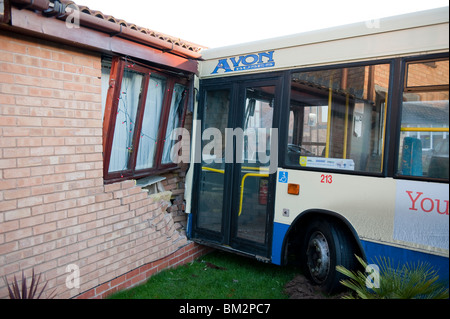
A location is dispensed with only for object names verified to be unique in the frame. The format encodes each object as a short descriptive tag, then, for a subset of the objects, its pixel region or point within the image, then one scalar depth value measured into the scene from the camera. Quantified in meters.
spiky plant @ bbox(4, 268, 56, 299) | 3.05
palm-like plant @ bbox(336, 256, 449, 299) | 3.09
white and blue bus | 3.32
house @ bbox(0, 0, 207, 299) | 3.16
